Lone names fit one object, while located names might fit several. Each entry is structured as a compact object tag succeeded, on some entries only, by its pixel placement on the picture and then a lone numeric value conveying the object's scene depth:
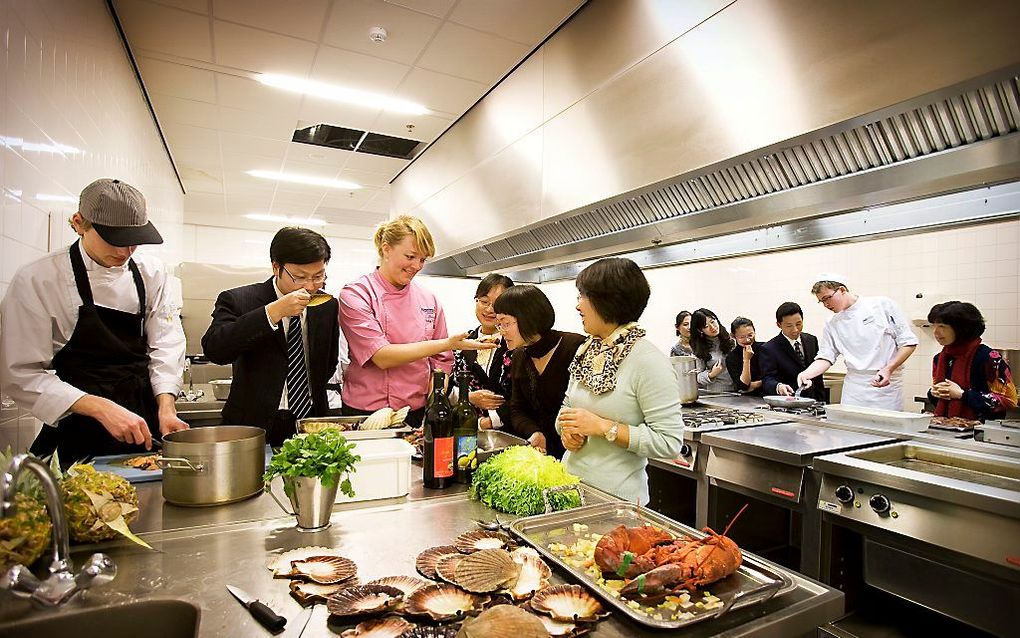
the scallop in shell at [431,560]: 1.02
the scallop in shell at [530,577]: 0.94
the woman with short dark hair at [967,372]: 3.09
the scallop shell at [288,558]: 1.03
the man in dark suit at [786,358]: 4.41
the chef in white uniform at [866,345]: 4.03
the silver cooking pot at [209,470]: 1.36
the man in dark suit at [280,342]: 1.96
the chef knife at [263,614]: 0.85
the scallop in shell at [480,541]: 1.11
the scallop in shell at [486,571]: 0.94
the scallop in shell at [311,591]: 0.93
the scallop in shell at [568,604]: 0.86
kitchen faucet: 0.83
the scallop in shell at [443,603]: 0.87
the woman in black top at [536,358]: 2.34
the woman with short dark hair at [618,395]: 1.70
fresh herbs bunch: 1.23
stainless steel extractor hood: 1.82
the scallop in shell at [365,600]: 0.87
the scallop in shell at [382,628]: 0.82
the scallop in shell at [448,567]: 0.98
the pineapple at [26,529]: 0.92
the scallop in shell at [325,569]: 0.99
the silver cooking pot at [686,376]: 3.68
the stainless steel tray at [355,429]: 1.57
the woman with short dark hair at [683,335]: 5.14
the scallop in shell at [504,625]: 0.76
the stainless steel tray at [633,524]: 0.88
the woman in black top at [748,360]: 4.70
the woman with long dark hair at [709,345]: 4.93
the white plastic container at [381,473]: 1.43
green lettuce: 1.35
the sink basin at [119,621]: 0.89
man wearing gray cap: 1.68
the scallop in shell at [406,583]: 0.95
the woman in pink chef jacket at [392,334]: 2.21
